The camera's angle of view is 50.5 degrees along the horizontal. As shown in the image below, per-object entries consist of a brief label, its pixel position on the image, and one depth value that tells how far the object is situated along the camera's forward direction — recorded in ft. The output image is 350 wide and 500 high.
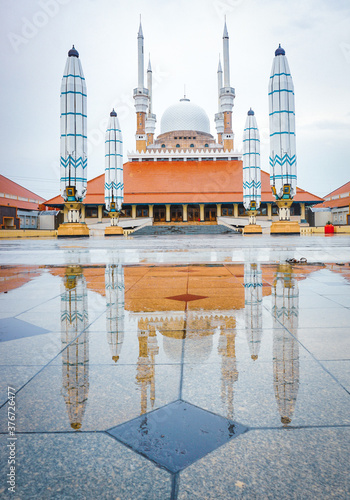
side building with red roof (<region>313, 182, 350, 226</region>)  163.43
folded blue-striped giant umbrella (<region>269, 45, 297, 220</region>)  80.79
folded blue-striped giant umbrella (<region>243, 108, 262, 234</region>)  102.12
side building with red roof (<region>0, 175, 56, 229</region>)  152.05
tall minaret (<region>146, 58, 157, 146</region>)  239.50
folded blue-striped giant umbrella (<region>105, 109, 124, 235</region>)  101.51
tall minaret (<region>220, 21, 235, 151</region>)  194.18
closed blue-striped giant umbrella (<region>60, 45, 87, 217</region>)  79.46
